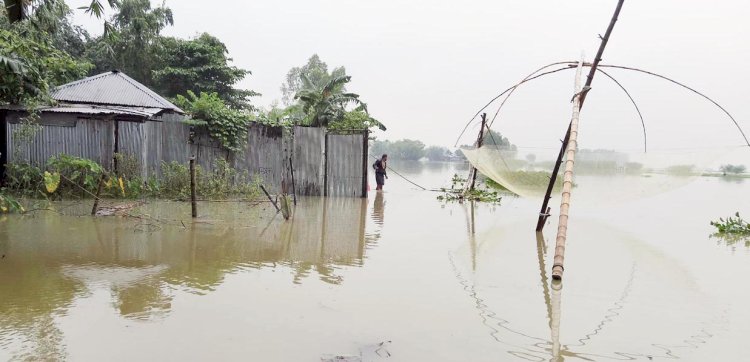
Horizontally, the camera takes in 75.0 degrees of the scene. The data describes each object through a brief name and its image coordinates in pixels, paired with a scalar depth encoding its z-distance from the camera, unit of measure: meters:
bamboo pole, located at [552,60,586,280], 4.80
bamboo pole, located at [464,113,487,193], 13.09
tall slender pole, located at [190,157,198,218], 7.79
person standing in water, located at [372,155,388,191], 14.77
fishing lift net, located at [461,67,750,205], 7.43
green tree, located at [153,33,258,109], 23.75
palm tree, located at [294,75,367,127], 20.98
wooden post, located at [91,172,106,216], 7.63
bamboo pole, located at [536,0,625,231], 5.82
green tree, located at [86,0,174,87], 23.27
